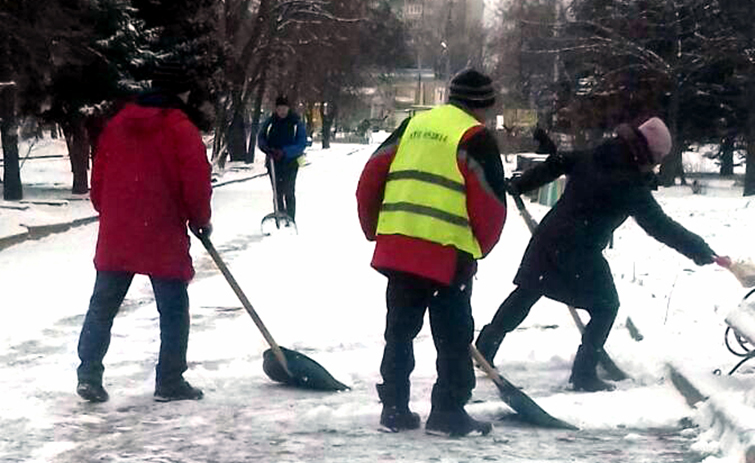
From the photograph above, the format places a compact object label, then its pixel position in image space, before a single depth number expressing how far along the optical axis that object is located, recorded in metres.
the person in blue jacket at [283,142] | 15.98
